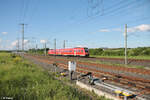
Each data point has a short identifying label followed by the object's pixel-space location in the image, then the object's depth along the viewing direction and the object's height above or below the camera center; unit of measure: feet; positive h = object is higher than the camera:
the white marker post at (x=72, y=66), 33.07 -3.61
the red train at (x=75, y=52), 118.83 -0.96
